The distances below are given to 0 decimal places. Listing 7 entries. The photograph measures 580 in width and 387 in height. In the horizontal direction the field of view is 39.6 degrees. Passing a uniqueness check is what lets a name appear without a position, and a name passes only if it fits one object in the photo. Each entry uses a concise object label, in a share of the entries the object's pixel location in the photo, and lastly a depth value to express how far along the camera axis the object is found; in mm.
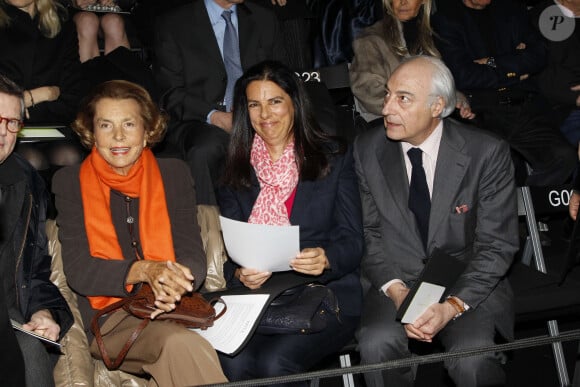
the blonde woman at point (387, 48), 5328
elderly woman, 3438
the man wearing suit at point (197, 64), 4922
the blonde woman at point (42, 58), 4887
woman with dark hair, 3865
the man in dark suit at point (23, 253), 3418
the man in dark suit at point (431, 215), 3723
